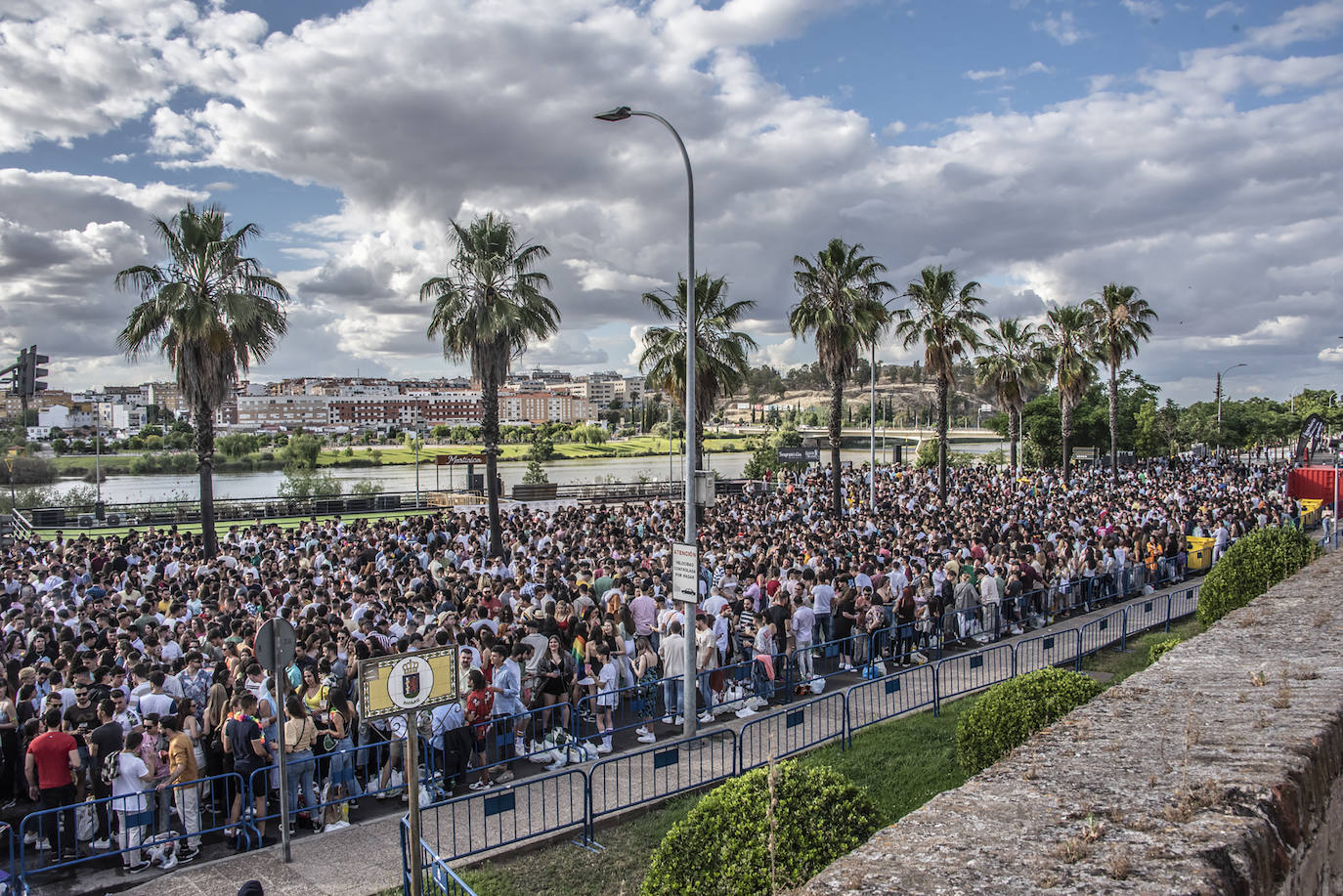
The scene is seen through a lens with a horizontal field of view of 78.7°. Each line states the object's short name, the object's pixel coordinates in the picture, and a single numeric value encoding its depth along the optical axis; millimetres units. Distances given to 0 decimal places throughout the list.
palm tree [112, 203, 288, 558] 21609
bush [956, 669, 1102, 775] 7414
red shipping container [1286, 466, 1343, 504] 31000
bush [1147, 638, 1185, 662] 9215
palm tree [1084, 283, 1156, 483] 45062
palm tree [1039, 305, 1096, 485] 44438
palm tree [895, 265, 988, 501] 31641
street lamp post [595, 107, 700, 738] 10859
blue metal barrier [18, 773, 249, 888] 7637
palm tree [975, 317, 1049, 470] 41500
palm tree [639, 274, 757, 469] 24859
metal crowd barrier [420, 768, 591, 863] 7867
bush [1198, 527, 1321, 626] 11719
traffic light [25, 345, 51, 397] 16156
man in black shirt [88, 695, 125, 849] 8180
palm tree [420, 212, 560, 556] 22688
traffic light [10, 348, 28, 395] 15961
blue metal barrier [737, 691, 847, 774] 10078
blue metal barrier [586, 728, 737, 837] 8836
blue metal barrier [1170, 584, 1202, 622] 17609
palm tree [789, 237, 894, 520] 28531
